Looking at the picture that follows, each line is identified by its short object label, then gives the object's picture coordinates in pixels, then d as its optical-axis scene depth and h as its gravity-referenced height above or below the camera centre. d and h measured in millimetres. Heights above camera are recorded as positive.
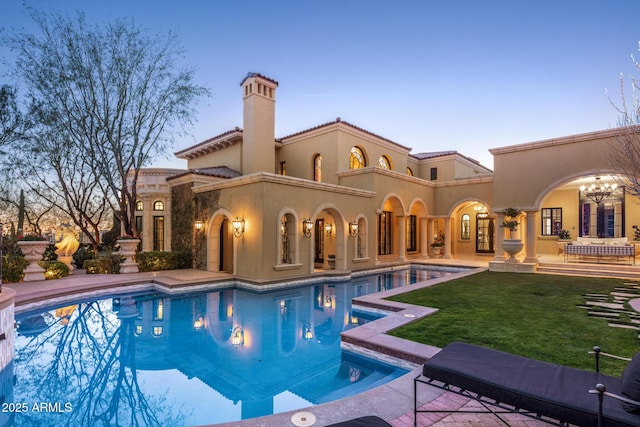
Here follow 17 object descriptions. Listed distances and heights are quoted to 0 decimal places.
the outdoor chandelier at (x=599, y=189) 14992 +1471
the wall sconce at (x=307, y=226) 13758 -334
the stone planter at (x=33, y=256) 11477 -1393
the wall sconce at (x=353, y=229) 15945 -539
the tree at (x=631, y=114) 7467 +2768
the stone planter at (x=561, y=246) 19406 -1708
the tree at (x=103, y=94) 14414 +6150
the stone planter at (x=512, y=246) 14328 -1258
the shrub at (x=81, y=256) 17625 -2127
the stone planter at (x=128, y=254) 14023 -1595
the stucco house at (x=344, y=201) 13117 +910
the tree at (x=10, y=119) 15906 +5083
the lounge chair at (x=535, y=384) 2389 -1482
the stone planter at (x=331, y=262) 16734 -2350
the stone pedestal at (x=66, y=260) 14192 -1879
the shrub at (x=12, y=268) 11211 -1784
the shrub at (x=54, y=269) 12323 -2026
